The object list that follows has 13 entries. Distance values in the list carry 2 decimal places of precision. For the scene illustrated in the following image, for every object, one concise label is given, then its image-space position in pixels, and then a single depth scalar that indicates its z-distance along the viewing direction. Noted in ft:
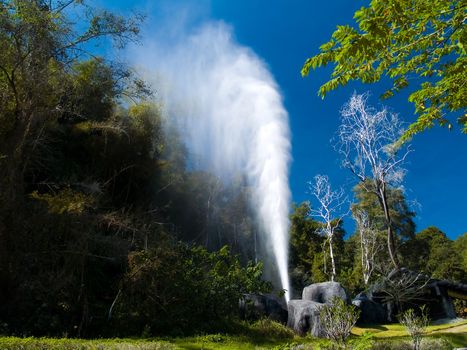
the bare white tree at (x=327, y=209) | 102.17
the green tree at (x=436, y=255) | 121.80
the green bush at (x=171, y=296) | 39.47
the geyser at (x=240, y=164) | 100.73
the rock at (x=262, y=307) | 51.44
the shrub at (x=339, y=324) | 21.80
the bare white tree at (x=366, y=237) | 104.77
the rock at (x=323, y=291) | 62.90
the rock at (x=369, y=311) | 66.18
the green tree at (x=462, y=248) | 125.08
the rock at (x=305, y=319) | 48.93
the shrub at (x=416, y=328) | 27.78
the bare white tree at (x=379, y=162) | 76.18
